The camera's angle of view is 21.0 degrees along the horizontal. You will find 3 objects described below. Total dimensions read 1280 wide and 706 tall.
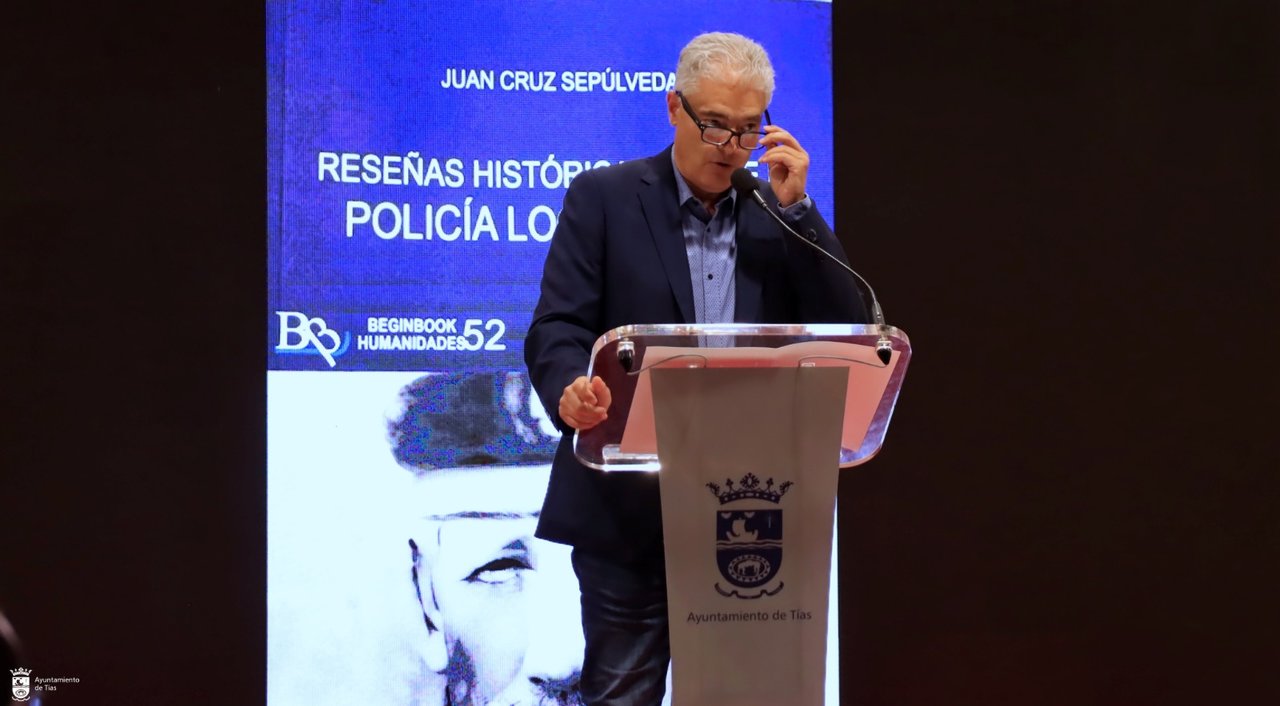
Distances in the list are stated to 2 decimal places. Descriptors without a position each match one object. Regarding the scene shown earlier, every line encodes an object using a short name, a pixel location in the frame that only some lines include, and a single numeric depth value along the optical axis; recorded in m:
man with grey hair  6.60
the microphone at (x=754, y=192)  6.41
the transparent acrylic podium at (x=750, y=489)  6.12
